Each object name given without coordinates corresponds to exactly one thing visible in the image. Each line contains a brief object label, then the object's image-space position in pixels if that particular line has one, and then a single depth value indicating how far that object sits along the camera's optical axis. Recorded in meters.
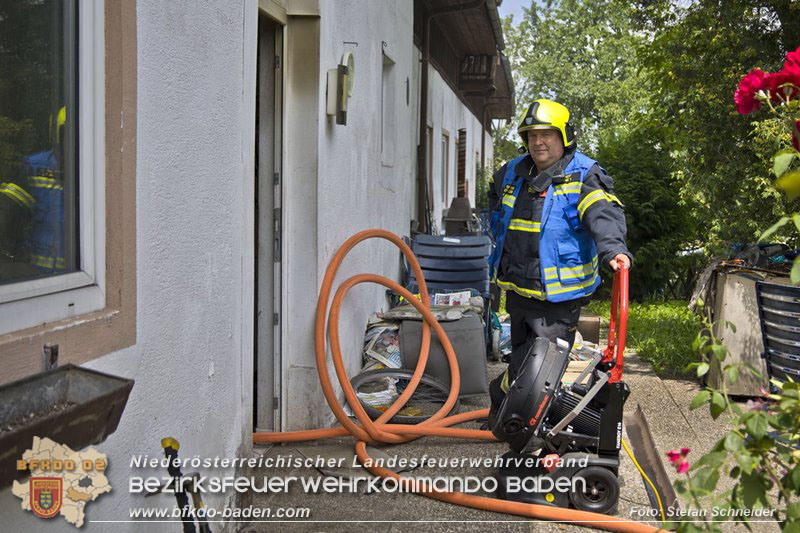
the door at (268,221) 4.70
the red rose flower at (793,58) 1.98
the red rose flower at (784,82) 1.94
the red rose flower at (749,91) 2.16
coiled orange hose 3.75
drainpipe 9.91
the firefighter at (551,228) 4.12
